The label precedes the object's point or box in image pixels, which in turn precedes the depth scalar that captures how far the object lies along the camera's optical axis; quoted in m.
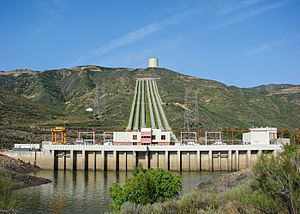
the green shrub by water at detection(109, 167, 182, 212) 32.16
